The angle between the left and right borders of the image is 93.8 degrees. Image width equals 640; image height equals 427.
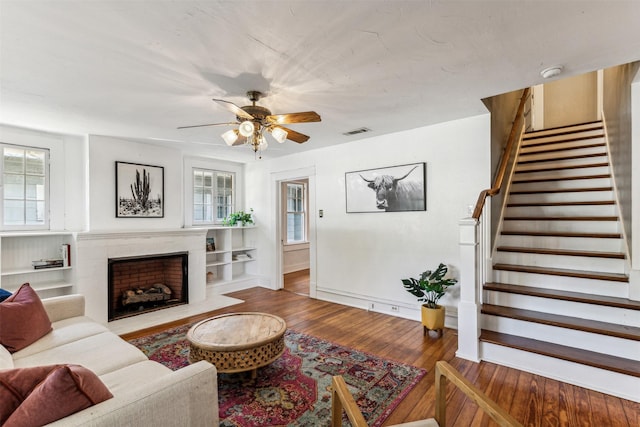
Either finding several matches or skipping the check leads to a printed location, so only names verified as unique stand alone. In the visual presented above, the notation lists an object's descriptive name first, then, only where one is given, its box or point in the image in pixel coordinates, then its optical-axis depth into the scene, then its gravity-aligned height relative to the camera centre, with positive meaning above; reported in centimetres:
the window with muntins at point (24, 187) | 361 +37
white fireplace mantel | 370 -46
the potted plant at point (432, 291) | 328 -88
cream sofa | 116 -89
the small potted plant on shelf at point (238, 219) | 570 -7
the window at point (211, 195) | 548 +39
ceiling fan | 237 +77
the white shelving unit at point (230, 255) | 555 -78
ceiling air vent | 386 +110
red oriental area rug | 201 -134
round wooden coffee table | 224 -99
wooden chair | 114 -81
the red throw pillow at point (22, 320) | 201 -73
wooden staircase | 237 -65
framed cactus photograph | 425 +38
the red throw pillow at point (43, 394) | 99 -62
